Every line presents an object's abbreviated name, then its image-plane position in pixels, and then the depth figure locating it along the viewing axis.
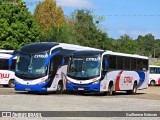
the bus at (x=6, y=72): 40.50
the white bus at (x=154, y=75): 64.62
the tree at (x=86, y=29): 95.31
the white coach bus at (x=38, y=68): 27.69
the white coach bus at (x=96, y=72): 28.80
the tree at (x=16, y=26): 58.53
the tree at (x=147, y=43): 171.69
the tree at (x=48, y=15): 81.88
